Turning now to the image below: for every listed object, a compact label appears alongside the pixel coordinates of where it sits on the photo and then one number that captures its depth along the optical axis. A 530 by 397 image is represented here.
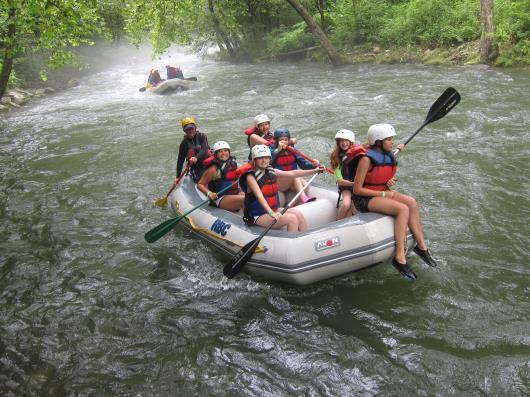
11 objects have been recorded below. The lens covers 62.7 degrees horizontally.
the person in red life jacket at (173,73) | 15.01
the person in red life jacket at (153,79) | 15.09
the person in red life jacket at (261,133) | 5.78
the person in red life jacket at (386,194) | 3.87
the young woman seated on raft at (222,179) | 5.02
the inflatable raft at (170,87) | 14.35
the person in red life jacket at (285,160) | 5.19
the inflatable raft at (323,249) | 3.84
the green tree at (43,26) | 7.06
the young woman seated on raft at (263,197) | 4.28
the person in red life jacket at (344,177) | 4.48
